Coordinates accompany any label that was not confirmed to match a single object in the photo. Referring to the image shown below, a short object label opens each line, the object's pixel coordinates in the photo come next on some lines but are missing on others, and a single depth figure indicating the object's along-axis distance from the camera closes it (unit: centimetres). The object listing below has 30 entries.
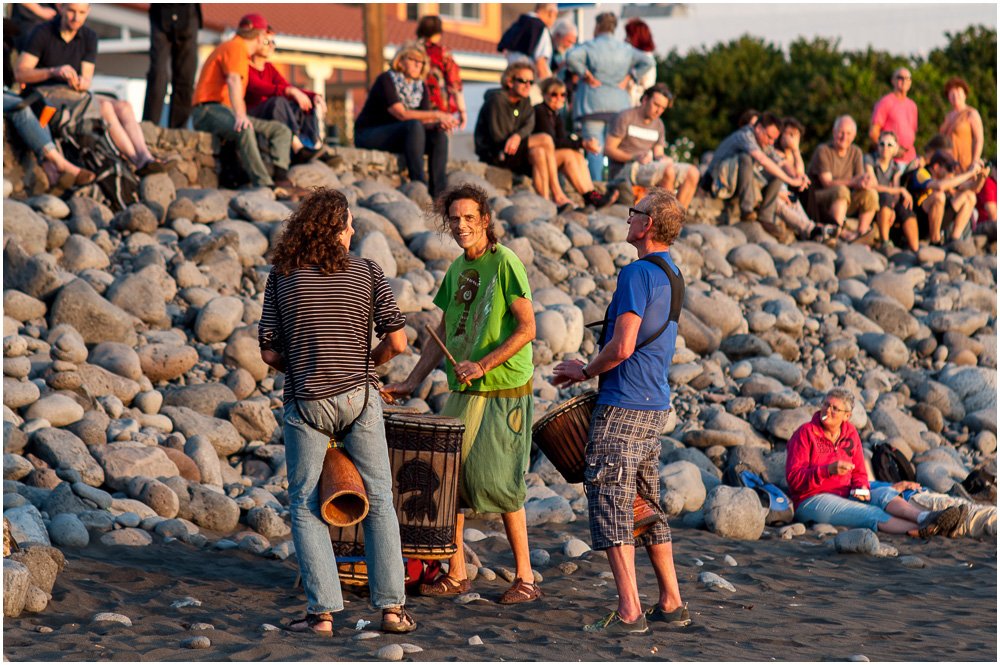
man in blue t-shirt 950
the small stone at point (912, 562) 1361
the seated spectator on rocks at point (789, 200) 2772
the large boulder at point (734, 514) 1440
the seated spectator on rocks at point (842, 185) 2814
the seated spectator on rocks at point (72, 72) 1991
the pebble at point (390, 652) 837
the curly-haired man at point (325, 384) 891
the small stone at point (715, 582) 1158
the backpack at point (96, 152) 1981
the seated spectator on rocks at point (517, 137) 2427
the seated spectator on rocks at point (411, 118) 2342
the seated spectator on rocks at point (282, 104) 2266
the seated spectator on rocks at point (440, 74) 2455
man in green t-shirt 1026
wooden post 3431
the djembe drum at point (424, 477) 1002
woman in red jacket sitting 1534
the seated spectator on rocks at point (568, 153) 2511
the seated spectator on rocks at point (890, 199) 2861
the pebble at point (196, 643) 851
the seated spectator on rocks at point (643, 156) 2597
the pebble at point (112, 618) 919
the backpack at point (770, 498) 1540
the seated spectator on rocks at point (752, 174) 2736
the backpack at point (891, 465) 1747
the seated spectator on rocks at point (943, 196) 2887
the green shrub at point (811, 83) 4906
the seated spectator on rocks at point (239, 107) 2152
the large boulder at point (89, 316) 1636
